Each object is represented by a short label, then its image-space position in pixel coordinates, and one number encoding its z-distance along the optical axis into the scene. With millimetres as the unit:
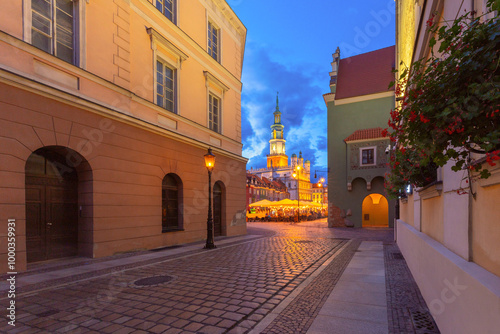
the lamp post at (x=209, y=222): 11609
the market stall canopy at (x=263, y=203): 32628
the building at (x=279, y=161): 121125
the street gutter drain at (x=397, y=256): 9554
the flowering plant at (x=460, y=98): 1815
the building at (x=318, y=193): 121556
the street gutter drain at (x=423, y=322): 4058
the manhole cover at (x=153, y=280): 6414
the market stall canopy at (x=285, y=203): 32138
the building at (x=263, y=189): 69438
